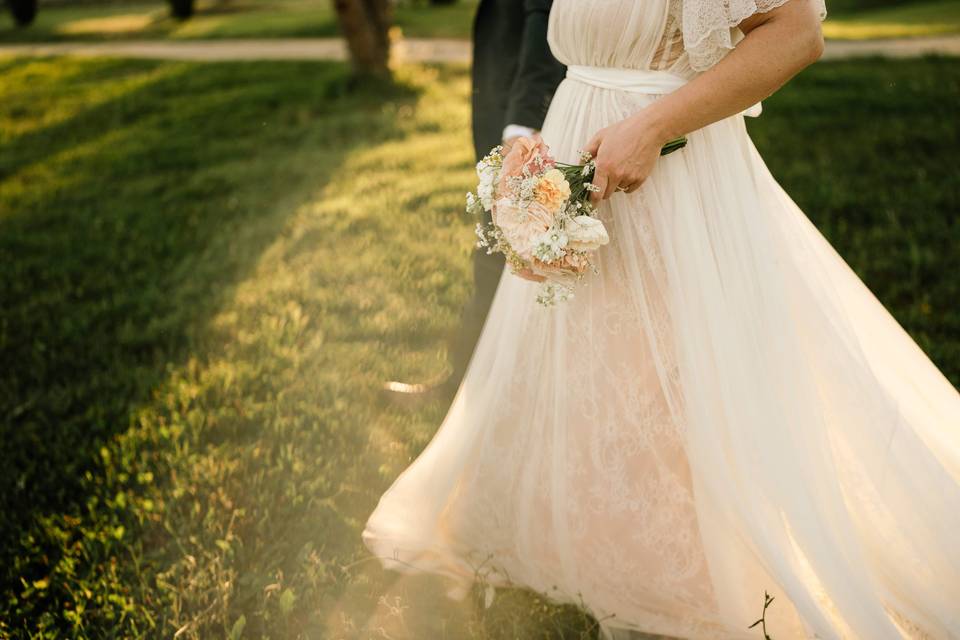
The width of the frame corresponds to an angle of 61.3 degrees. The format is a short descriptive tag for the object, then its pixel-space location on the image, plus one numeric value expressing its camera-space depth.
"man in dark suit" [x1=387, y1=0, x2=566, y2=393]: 2.52
